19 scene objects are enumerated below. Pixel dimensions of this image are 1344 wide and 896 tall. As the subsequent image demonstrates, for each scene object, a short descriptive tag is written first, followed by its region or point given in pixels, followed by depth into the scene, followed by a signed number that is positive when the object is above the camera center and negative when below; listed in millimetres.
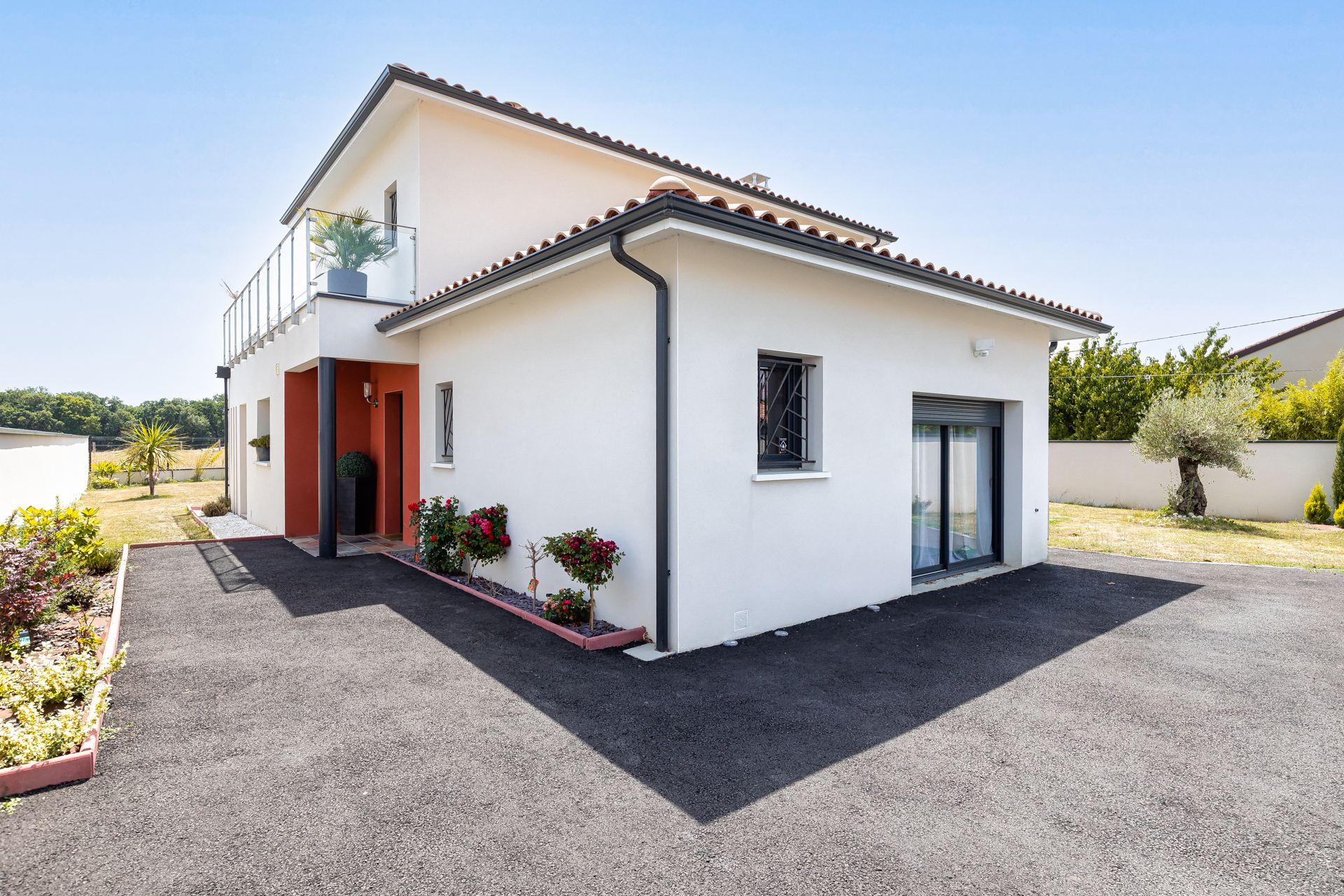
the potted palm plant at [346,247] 9125 +2937
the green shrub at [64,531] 6309 -960
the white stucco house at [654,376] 5203 +776
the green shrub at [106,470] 24469 -999
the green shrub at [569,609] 5836 -1564
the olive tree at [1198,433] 13766 +226
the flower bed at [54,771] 3029 -1638
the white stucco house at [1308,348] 23547 +3758
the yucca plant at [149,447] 21234 -102
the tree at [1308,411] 16078 +881
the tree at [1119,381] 24906 +2616
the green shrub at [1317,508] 14148 -1490
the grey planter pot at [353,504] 11109 -1084
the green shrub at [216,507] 14734 -1510
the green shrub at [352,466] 11070 -392
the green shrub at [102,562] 7793 -1508
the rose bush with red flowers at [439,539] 8023 -1233
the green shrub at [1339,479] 14109 -821
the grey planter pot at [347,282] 9086 +2392
